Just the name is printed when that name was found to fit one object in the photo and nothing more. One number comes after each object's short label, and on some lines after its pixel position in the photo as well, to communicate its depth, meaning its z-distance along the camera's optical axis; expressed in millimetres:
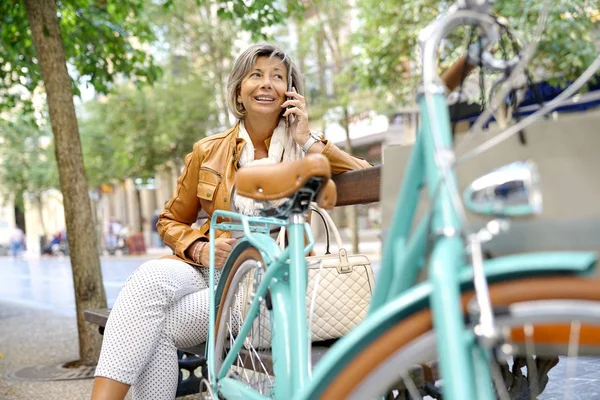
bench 2812
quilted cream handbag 2900
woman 3039
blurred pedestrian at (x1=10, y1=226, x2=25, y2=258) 44906
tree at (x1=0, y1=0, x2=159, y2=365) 6207
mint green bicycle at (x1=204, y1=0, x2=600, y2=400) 1438
